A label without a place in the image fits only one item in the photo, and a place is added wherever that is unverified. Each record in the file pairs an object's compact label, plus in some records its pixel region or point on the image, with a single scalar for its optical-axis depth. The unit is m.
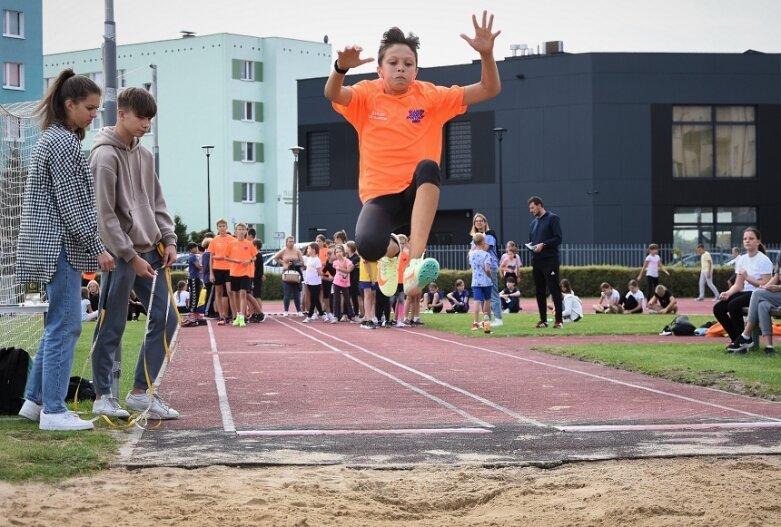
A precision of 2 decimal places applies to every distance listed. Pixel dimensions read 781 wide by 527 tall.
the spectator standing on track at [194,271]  22.50
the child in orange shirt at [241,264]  19.66
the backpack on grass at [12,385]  7.68
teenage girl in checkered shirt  6.88
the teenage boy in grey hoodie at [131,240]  7.31
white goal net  10.00
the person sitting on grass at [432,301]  26.42
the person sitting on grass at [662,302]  24.84
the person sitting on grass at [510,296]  24.81
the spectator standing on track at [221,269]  19.81
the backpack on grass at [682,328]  17.06
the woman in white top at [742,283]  12.88
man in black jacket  17.19
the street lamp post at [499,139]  40.06
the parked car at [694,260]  38.59
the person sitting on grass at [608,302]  25.62
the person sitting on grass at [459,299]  26.42
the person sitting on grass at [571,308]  21.52
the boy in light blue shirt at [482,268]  17.42
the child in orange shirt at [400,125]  7.01
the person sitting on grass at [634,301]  25.12
